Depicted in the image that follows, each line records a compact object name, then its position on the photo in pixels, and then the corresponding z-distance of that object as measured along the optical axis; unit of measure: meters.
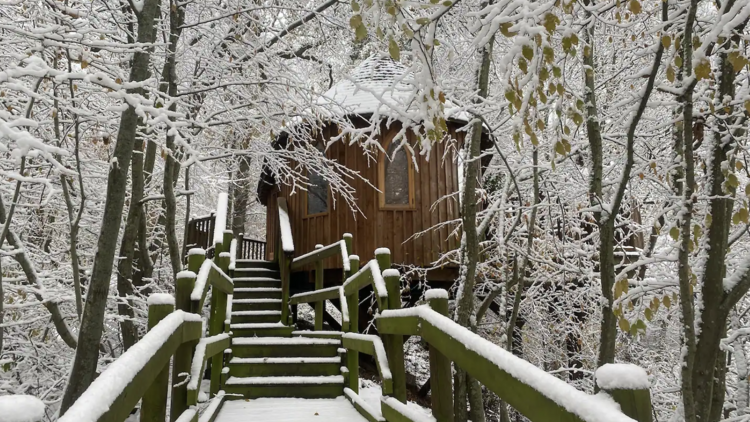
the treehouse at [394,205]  9.27
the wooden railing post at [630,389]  1.36
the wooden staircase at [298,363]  1.56
